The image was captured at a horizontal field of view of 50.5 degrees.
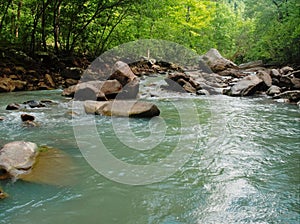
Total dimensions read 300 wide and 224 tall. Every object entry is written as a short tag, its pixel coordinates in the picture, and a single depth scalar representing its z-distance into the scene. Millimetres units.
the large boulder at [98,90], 9375
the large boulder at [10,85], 11648
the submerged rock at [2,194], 3140
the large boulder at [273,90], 11289
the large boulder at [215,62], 21766
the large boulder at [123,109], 7270
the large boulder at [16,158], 3697
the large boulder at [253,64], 22675
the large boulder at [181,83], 12884
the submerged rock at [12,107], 8055
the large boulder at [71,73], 14750
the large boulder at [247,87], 11719
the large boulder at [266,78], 12409
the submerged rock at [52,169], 3621
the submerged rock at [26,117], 6598
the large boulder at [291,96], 9820
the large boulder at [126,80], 10188
